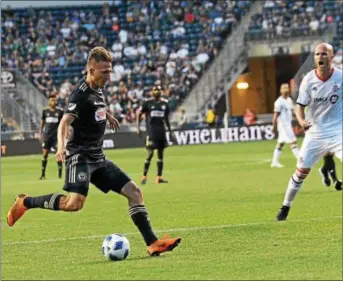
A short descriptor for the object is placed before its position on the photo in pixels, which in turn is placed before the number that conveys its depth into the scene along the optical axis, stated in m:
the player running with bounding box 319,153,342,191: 21.14
